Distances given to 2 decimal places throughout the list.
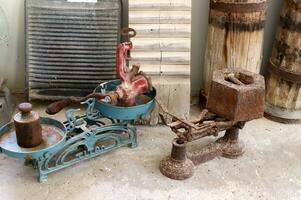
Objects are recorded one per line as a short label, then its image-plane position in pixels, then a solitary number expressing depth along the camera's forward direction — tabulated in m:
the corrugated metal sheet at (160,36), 2.34
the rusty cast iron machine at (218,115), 1.94
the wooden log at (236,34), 2.29
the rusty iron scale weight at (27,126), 1.82
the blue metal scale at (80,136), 1.88
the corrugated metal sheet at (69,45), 2.41
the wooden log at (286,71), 2.35
